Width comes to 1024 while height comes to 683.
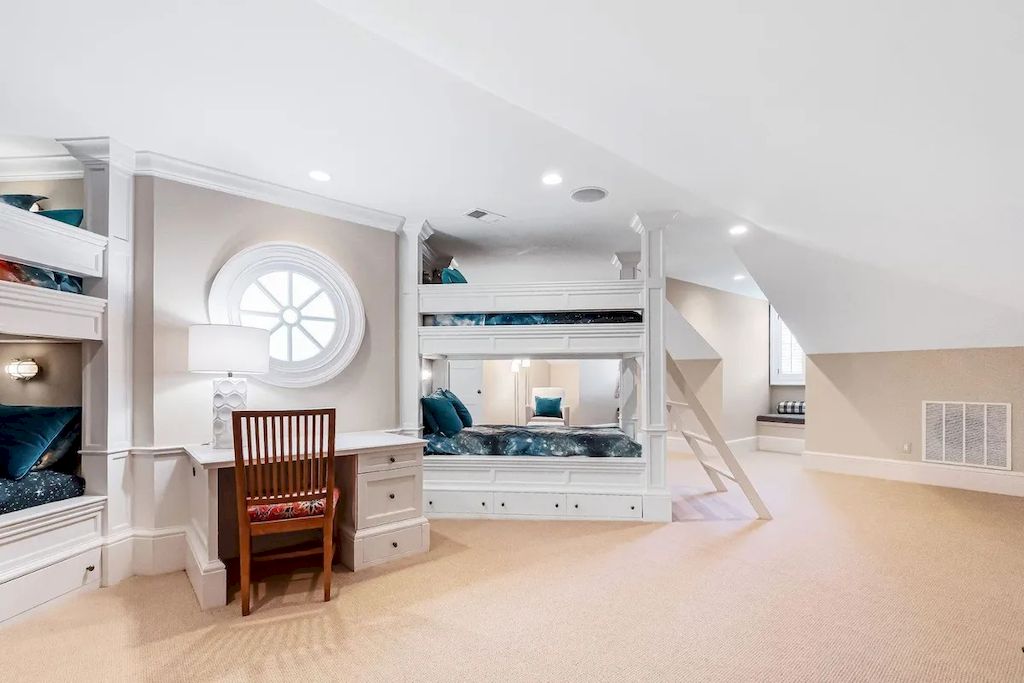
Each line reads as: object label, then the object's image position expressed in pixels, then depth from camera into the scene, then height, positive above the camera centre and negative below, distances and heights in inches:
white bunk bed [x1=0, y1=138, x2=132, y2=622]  89.5 -3.1
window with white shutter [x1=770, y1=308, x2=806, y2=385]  288.5 -7.1
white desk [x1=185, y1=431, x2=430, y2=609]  98.3 -37.7
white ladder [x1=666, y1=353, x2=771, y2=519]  148.5 -31.3
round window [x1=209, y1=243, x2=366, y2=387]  123.8 +8.9
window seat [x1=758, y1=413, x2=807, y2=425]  266.1 -42.6
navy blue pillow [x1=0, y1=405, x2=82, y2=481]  94.1 -19.6
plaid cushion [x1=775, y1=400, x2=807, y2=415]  276.4 -37.3
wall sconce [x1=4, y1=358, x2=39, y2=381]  108.0 -7.1
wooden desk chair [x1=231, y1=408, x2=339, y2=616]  90.5 -29.3
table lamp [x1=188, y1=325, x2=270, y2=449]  105.0 -4.4
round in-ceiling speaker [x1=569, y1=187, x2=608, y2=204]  130.5 +40.7
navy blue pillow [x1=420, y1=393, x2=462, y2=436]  156.9 -24.3
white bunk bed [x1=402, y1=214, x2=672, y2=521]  147.1 -23.3
